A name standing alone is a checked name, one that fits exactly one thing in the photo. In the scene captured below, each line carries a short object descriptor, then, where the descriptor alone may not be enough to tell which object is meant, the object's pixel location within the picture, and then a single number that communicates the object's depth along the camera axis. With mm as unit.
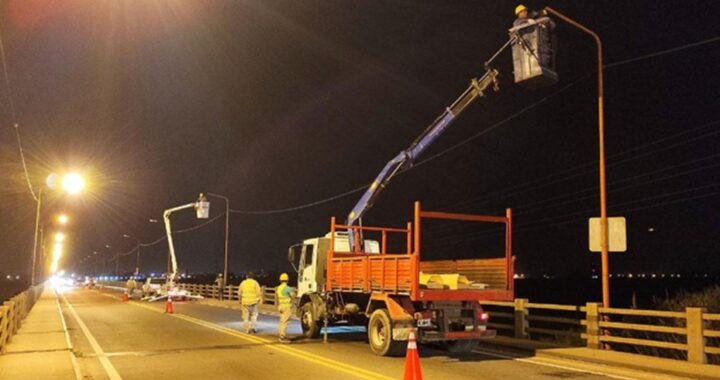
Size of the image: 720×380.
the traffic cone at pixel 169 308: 26891
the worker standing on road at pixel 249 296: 17625
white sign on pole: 14016
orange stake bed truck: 12867
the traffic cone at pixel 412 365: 7815
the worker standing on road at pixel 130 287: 47000
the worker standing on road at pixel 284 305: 15805
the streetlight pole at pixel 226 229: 40844
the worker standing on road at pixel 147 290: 44438
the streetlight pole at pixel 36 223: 25484
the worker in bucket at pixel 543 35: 13680
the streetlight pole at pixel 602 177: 14023
